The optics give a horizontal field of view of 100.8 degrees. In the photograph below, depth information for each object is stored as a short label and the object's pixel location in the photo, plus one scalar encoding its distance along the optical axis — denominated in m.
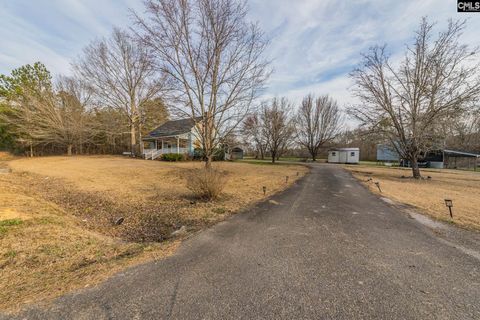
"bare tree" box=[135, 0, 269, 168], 10.04
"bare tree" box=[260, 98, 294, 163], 29.47
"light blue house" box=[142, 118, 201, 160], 25.80
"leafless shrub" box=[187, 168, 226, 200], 6.69
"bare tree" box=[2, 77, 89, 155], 25.30
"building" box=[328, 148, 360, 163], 33.78
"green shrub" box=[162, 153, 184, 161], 23.72
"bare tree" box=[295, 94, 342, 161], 36.62
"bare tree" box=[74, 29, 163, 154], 22.81
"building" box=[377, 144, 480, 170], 27.78
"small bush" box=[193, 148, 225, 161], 24.86
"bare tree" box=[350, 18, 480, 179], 12.40
